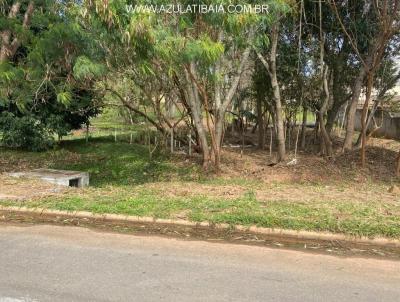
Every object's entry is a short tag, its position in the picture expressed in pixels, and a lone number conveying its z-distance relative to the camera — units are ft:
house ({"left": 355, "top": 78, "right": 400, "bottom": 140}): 62.59
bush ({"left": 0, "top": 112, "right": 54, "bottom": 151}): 44.39
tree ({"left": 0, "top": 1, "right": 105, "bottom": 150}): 27.76
